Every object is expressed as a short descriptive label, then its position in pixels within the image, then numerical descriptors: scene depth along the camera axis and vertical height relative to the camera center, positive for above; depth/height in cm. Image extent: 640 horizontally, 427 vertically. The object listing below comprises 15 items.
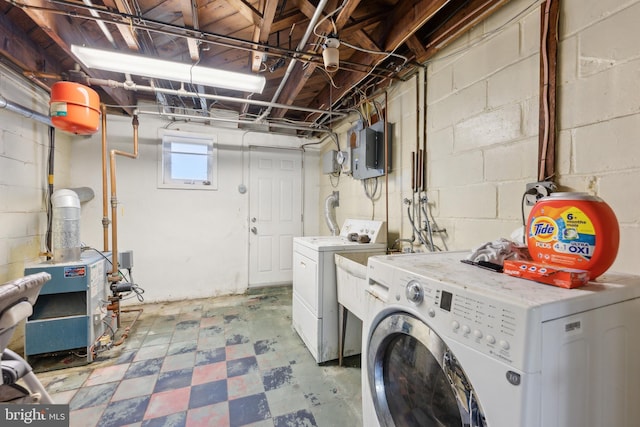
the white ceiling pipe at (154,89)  212 +102
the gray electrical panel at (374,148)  232 +56
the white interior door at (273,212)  363 -5
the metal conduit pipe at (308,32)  133 +109
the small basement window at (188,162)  322 +59
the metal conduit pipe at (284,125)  270 +102
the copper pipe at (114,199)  233 +8
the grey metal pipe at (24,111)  186 +76
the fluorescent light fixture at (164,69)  168 +99
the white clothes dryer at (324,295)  196 -69
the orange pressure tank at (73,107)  185 +73
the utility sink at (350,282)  165 -51
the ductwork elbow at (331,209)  324 +0
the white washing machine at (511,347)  56 -35
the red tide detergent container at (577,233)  69 -6
